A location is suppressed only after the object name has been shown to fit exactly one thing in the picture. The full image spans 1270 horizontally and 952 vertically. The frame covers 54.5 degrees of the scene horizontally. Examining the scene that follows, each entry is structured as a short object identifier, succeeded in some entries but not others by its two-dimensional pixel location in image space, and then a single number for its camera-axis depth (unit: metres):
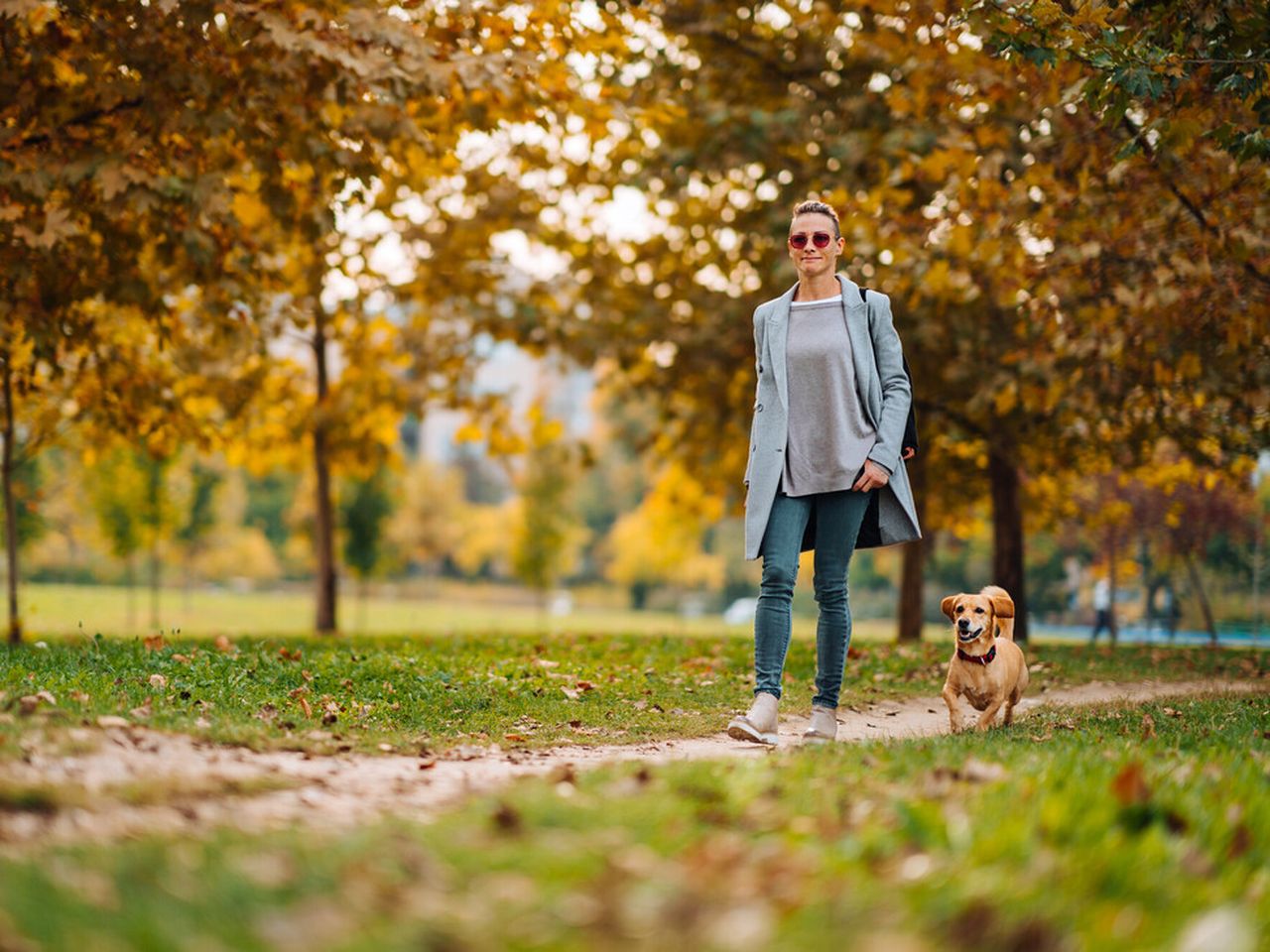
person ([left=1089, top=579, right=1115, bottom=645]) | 20.67
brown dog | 6.07
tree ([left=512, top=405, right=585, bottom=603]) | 42.19
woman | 5.82
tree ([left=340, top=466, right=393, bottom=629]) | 32.28
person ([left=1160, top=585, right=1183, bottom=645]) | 19.83
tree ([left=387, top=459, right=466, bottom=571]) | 49.94
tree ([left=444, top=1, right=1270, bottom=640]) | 9.94
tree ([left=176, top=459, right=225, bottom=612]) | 33.25
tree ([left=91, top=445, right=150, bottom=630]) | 27.94
